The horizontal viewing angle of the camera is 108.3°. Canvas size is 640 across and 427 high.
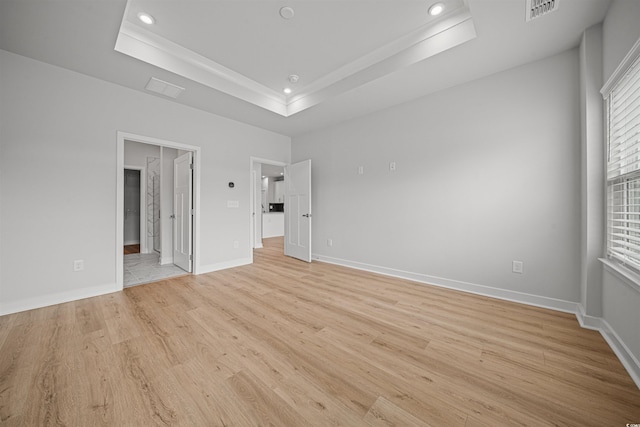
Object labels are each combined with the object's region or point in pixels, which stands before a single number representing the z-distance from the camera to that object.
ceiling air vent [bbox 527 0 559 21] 1.80
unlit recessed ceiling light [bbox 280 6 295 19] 2.04
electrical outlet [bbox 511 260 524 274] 2.56
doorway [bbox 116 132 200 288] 2.99
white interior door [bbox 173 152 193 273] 3.79
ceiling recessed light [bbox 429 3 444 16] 2.05
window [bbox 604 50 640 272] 1.56
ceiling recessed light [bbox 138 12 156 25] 2.11
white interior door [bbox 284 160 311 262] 4.58
